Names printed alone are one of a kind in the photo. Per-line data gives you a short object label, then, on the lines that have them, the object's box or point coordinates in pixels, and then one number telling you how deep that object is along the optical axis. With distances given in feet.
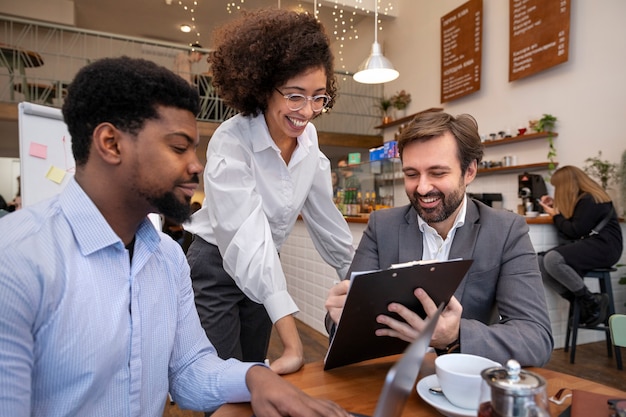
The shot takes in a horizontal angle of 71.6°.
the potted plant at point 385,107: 25.30
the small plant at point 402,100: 23.98
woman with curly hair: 4.15
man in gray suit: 3.34
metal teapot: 1.57
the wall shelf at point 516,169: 15.96
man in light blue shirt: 2.15
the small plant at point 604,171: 13.66
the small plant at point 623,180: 12.92
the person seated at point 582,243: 10.87
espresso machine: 15.47
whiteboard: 7.45
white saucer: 2.34
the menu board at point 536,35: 15.29
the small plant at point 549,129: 15.71
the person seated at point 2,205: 13.25
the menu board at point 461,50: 18.98
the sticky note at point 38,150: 7.52
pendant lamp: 15.94
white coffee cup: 2.31
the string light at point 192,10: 25.76
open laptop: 1.18
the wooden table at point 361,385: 2.63
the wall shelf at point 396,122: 23.64
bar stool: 10.70
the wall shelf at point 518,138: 15.80
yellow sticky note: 7.70
